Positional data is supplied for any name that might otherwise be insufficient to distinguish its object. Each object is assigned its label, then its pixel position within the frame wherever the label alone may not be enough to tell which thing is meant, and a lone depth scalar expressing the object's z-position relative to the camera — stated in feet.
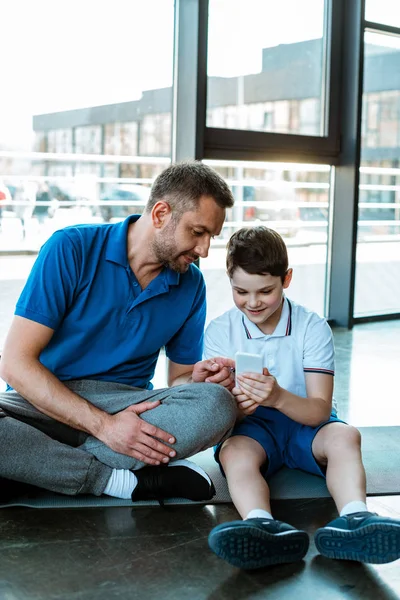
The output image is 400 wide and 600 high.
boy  6.25
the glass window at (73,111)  13.26
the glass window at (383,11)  16.88
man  7.04
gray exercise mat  7.23
